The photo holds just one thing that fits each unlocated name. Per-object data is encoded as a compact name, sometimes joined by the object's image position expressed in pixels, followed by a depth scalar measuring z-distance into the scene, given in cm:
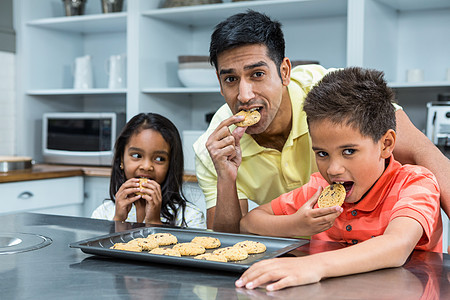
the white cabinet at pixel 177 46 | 304
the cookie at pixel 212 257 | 99
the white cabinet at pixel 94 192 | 333
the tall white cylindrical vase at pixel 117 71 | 360
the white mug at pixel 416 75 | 291
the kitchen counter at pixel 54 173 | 294
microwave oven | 347
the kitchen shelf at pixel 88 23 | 357
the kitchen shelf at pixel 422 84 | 273
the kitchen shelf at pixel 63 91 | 352
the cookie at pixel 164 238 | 116
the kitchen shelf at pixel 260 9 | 302
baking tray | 93
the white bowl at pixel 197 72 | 327
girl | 214
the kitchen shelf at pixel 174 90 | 322
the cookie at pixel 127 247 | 107
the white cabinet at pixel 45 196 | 298
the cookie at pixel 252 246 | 107
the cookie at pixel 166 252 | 102
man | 162
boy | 121
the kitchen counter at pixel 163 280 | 81
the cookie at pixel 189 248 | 108
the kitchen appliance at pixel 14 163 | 318
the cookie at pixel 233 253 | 102
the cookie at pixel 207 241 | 114
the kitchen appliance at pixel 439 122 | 265
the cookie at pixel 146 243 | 112
